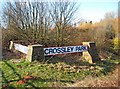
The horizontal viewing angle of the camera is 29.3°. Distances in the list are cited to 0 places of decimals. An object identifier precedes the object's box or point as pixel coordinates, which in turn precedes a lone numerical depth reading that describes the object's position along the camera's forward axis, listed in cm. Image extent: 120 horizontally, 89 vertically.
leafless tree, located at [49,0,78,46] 1403
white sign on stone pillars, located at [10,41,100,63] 983
